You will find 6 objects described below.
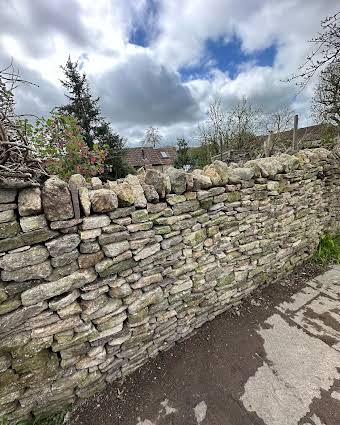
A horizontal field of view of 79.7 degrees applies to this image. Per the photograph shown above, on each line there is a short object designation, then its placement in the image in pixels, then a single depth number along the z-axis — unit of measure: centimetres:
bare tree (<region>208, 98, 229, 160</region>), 1608
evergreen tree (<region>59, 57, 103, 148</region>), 1286
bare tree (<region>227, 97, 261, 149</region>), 1513
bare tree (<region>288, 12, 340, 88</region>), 441
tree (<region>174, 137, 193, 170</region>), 2115
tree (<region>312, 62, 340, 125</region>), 1193
